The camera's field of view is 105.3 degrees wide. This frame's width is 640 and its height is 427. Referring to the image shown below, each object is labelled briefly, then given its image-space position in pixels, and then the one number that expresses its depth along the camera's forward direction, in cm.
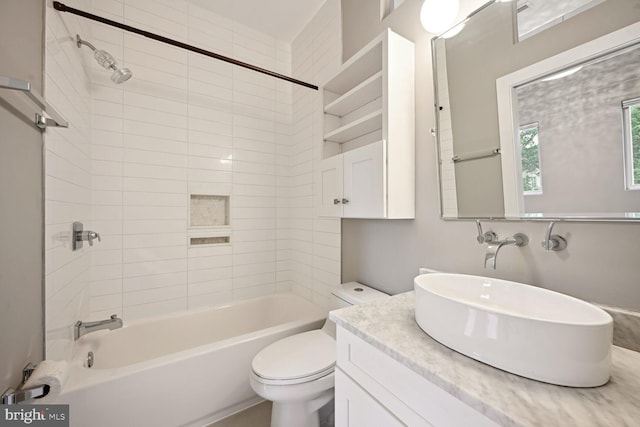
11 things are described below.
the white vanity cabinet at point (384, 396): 53
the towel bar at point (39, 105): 64
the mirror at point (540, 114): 72
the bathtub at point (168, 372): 118
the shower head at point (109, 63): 144
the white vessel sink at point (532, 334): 50
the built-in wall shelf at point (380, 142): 125
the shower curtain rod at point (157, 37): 122
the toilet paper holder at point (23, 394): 71
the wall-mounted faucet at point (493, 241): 88
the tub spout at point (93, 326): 144
